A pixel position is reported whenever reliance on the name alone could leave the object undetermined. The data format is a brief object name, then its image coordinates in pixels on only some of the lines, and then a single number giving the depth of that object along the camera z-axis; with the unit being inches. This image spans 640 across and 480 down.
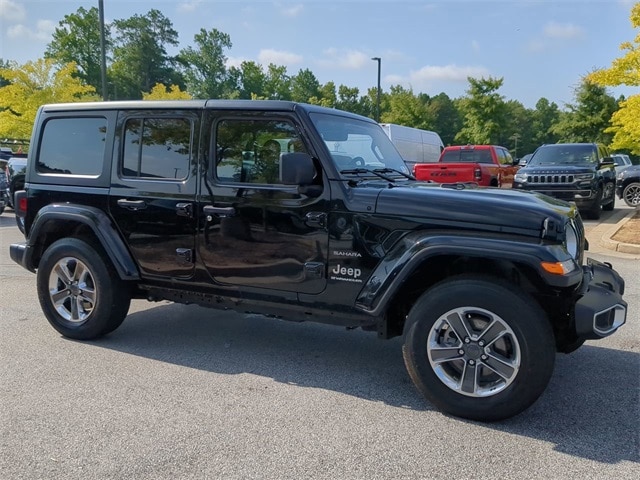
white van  805.2
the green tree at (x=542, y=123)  2935.5
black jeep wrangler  126.0
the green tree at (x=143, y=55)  2810.0
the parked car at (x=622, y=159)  990.4
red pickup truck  527.5
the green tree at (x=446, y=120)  2933.6
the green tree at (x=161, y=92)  1278.4
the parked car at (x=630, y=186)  600.4
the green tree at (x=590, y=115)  1769.2
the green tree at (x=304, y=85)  2290.8
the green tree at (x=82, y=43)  2640.3
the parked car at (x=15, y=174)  444.1
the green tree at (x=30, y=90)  984.9
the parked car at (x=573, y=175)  485.1
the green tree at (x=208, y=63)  2645.2
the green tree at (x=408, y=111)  1763.0
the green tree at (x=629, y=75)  418.0
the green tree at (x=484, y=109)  1662.2
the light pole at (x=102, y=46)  674.8
